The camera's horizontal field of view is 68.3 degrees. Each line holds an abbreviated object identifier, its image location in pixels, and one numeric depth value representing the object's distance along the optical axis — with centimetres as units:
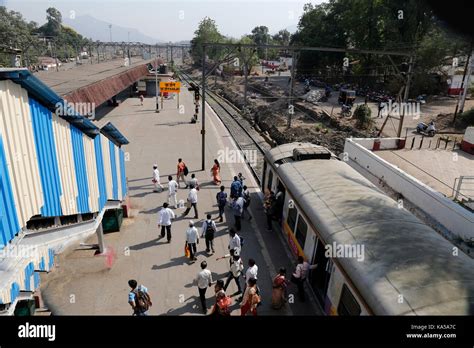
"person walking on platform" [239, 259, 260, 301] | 815
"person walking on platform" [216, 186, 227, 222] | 1205
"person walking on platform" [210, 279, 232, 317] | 707
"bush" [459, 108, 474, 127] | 2695
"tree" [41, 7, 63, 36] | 13400
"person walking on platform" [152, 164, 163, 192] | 1455
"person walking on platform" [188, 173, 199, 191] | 1328
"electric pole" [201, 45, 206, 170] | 1487
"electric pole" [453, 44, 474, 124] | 2640
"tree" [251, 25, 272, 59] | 13494
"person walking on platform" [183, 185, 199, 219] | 1229
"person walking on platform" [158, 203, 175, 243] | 1067
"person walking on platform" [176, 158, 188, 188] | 1512
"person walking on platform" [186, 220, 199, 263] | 971
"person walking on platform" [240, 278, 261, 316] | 738
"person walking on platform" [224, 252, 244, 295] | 847
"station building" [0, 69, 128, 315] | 506
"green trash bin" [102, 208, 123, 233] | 1154
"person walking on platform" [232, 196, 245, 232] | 1161
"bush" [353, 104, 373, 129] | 2888
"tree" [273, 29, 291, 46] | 14188
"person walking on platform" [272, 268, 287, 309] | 801
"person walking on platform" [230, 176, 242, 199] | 1293
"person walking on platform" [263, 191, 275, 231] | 1162
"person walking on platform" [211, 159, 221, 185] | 1556
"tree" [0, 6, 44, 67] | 5203
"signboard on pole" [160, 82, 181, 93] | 2927
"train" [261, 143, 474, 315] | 530
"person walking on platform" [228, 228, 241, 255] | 938
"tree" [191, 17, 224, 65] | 8706
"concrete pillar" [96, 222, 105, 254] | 1013
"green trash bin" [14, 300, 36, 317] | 717
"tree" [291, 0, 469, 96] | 3909
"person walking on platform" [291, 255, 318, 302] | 838
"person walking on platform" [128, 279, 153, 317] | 715
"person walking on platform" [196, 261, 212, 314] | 800
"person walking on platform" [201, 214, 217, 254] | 1019
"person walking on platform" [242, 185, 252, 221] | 1281
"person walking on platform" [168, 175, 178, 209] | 1301
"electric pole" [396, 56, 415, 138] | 1547
